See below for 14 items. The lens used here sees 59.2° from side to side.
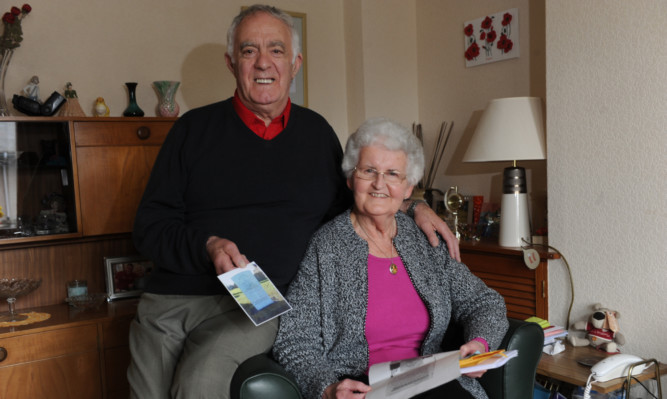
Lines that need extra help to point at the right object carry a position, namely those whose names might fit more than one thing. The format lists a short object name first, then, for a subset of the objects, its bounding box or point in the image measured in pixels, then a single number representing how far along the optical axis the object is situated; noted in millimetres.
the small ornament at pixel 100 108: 2717
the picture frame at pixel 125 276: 2811
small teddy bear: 2244
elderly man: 1765
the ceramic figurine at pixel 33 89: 2555
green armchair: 1483
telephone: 2021
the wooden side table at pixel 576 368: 2031
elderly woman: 1660
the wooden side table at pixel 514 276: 2527
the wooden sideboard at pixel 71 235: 2408
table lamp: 2572
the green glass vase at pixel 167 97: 2811
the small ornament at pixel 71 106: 2594
